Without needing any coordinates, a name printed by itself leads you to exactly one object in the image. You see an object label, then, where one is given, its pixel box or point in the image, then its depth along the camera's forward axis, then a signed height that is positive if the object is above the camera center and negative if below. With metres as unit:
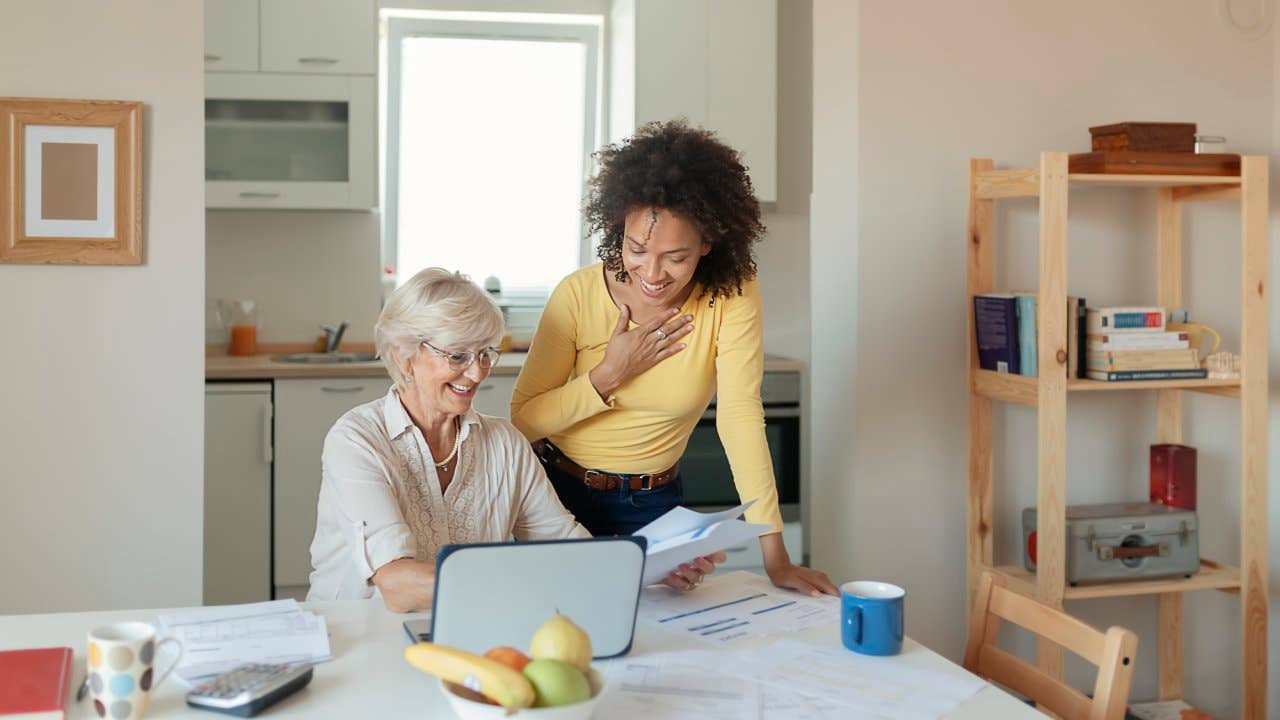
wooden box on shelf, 2.88 +0.50
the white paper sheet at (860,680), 1.50 -0.42
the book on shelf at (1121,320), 2.87 +0.07
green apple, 1.25 -0.34
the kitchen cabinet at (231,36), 4.28 +1.07
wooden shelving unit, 2.77 -0.10
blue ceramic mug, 1.67 -0.37
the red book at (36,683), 1.38 -0.39
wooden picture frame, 2.92 +0.38
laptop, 1.49 -0.30
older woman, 1.95 -0.17
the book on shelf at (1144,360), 2.86 -0.02
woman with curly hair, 2.14 +0.01
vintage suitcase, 2.87 -0.45
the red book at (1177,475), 3.09 -0.31
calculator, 1.40 -0.39
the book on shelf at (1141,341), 2.87 +0.02
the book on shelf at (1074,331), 2.84 +0.05
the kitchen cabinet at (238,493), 4.09 -0.49
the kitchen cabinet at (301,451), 4.11 -0.35
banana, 1.22 -0.33
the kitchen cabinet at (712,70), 4.52 +1.02
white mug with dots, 1.34 -0.35
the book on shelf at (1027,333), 2.82 +0.04
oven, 4.36 -0.38
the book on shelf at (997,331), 2.88 +0.05
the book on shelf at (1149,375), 2.85 -0.06
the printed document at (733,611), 1.78 -0.39
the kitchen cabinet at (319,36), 4.32 +1.08
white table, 1.43 -0.41
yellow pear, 1.29 -0.31
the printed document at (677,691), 1.45 -0.42
